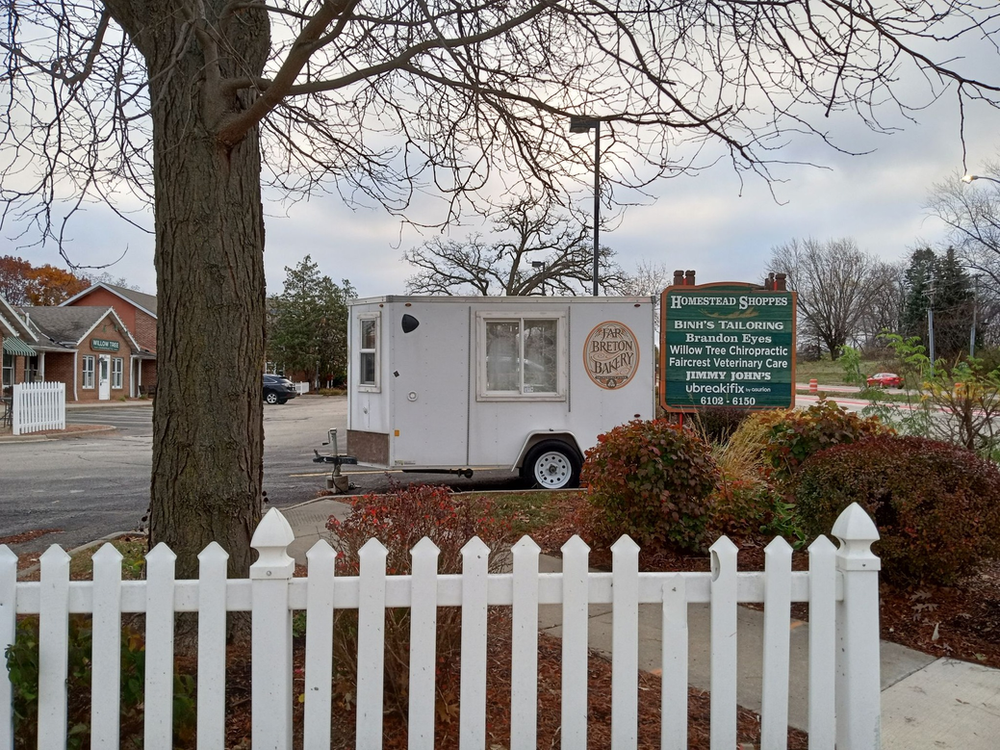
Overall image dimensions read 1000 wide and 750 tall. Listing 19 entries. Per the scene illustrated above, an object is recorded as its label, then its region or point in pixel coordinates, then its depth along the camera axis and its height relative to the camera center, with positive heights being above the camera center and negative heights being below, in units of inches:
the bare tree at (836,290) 2593.5 +302.5
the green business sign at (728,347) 480.4 +17.0
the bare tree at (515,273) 1015.6 +155.4
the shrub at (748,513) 248.7 -50.1
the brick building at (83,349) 1418.6 +44.3
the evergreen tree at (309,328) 2320.4 +141.1
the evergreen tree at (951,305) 1819.6 +185.2
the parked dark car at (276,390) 1595.7 -41.8
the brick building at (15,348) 1176.9 +39.0
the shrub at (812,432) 267.4 -22.3
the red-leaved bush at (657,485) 227.5 -36.0
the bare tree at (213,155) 138.6 +43.5
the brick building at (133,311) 1811.0 +151.4
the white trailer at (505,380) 383.9 -4.3
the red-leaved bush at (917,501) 171.9 -31.7
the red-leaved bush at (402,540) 113.5 -31.4
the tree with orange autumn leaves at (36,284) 2201.0 +273.4
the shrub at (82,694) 99.7 -46.0
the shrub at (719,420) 460.8 -30.3
